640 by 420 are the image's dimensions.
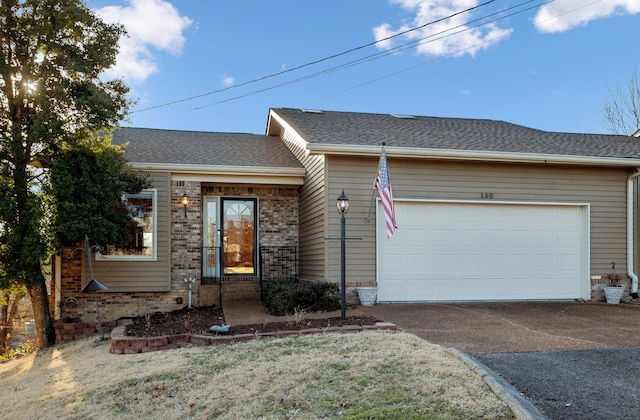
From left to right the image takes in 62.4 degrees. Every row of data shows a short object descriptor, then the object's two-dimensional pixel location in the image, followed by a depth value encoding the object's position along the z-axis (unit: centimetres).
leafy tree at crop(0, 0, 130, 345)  848
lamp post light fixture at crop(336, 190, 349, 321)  756
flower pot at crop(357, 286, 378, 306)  961
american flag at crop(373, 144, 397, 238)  864
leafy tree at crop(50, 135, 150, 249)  865
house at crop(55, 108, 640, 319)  1002
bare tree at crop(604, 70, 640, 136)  2359
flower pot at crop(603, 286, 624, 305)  1062
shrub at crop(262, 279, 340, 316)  867
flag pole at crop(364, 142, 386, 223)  998
